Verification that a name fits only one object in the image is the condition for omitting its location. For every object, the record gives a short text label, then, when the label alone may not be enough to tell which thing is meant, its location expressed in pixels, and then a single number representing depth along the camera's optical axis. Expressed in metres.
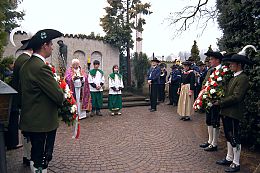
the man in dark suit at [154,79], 10.04
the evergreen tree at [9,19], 4.11
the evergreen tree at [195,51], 18.14
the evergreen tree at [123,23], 14.49
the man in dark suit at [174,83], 11.76
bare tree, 13.12
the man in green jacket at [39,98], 3.00
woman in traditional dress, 8.14
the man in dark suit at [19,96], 4.13
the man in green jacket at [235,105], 4.07
